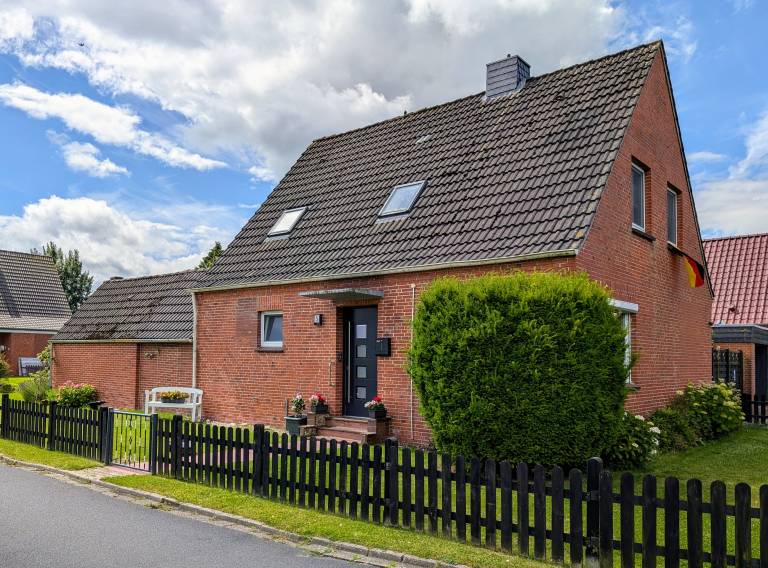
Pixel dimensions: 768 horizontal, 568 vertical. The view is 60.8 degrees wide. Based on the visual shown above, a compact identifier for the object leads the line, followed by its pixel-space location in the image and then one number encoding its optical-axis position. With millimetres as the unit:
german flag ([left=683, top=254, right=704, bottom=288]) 15430
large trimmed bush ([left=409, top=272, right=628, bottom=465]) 8180
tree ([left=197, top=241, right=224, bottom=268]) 41062
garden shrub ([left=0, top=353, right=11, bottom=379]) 27812
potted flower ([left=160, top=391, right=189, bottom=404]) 16766
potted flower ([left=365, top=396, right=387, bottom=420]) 12336
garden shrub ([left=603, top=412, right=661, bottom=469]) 10125
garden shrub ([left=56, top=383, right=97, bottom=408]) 17766
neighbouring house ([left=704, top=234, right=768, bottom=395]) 19562
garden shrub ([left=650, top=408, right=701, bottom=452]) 12344
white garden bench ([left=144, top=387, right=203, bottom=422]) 15862
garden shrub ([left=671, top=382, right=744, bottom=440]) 14047
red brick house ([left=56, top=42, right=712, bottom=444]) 11914
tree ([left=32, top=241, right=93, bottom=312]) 67375
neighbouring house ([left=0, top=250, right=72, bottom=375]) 37531
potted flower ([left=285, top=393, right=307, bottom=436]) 13203
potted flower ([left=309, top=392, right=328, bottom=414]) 13328
